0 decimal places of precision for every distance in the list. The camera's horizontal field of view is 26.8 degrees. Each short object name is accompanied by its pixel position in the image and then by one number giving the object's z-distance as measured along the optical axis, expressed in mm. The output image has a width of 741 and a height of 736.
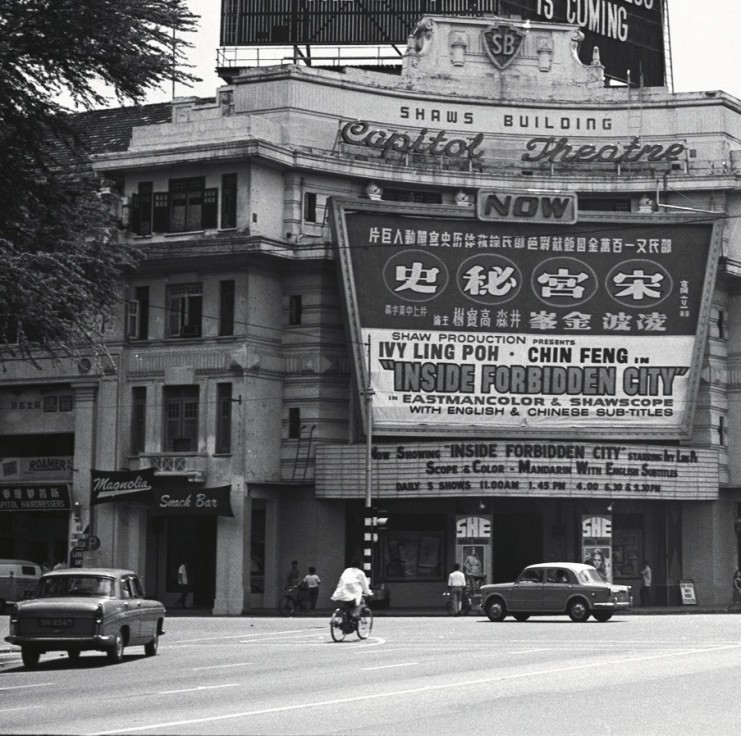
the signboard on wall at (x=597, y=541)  58219
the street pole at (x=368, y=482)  52500
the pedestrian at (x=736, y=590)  59131
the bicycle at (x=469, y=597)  53156
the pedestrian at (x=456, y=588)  52625
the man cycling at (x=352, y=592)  34812
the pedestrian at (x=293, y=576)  55781
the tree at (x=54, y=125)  28062
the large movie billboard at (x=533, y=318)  58094
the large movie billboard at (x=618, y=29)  66750
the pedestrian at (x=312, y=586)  55369
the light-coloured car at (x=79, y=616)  27703
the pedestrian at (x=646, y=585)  58781
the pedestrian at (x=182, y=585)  57062
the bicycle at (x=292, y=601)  54719
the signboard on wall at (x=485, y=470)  57062
